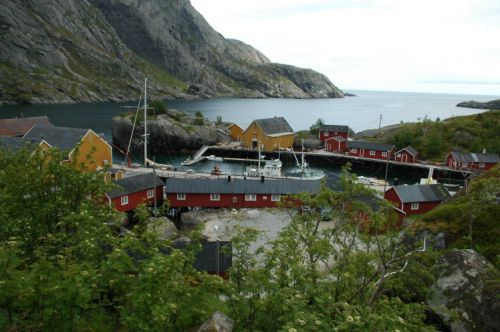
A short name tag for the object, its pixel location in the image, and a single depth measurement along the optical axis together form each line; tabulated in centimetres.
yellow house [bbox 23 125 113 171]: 5000
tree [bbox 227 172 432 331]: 800
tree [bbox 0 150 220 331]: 835
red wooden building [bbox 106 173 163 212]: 3868
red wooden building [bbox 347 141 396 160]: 7244
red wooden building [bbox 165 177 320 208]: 4244
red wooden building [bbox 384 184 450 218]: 4094
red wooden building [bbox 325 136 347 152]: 7881
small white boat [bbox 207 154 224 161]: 7488
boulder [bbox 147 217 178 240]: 3216
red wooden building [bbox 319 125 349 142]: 8175
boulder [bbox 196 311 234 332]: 893
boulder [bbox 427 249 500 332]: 1455
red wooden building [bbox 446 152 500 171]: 6359
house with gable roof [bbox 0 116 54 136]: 6402
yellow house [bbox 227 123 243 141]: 8726
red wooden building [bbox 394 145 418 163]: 7038
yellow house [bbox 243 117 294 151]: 7994
